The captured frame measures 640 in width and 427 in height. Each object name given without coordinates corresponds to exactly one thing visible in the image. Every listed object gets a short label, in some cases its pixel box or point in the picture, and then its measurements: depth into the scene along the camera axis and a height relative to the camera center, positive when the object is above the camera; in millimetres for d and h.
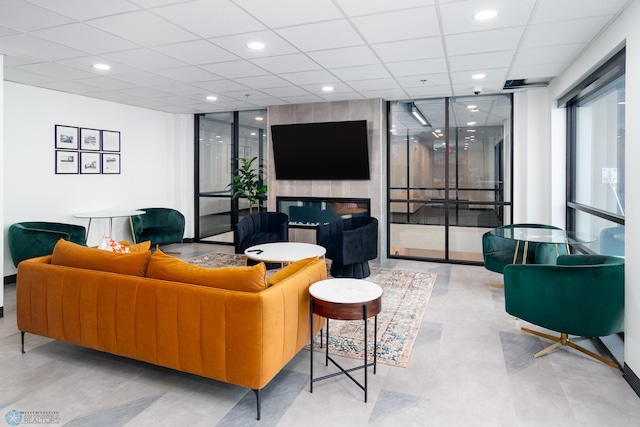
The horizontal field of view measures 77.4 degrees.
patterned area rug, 3365 -1199
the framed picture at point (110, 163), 6786 +716
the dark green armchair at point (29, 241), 5062 -467
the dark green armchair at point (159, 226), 7066 -406
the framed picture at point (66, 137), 6016 +1029
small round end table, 2561 -637
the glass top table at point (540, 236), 3900 -352
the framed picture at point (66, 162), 6047 +660
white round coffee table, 4633 -605
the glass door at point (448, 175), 6582 +478
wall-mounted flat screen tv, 6672 +921
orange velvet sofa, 2439 -770
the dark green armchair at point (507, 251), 4785 -612
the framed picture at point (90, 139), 6395 +1063
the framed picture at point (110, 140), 6766 +1100
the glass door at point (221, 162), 8117 +871
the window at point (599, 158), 3689 +484
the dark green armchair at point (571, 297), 2943 -732
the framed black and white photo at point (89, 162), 6418 +684
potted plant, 7664 +355
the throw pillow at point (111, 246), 3641 -388
